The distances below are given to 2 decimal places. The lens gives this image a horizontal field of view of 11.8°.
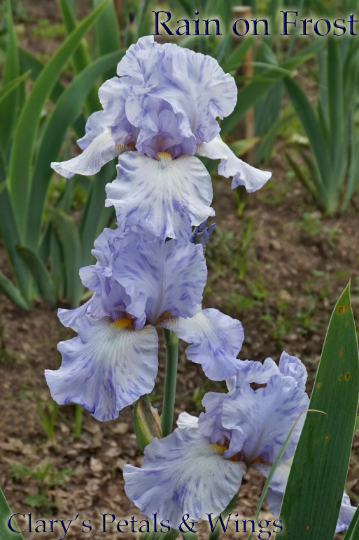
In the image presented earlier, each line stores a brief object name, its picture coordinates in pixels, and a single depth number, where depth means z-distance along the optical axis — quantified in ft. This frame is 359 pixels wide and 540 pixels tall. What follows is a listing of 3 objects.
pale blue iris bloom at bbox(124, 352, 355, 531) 3.72
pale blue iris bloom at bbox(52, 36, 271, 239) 3.74
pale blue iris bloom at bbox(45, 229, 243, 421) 3.67
